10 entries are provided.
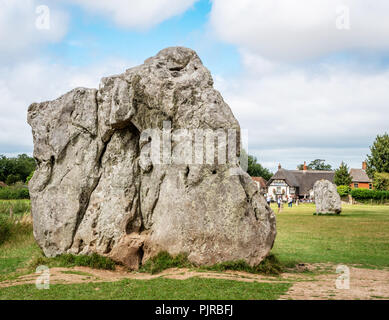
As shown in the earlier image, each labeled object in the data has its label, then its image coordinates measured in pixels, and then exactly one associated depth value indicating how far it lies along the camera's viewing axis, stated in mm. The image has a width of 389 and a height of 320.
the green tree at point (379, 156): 79188
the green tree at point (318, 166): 134500
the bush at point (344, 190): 72938
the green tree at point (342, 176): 80262
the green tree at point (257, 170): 119250
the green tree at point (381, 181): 72375
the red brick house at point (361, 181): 96625
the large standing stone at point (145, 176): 10953
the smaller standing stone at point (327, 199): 37156
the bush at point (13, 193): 47125
